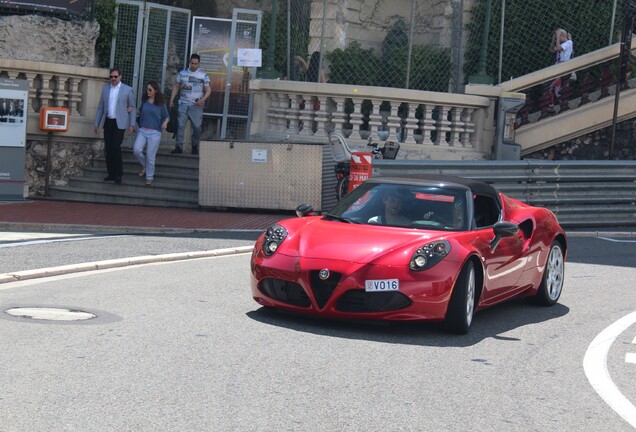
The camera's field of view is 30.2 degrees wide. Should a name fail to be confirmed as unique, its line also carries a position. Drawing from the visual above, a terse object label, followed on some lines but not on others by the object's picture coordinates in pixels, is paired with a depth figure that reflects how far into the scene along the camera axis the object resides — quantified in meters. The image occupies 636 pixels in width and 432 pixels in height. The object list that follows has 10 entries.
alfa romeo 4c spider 9.00
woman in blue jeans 20.61
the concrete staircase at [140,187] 20.47
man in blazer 20.59
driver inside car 10.06
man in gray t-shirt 21.92
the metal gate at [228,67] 24.06
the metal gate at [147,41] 23.95
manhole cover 9.10
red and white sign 18.27
